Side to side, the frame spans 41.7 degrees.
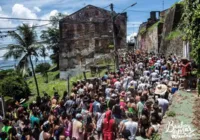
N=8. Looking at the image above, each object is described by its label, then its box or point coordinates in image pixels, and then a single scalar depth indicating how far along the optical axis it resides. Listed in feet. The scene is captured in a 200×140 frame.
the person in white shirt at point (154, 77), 41.10
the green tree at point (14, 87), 69.32
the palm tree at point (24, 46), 73.10
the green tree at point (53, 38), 144.88
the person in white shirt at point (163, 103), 29.02
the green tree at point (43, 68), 125.49
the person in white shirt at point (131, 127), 24.46
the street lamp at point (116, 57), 58.99
